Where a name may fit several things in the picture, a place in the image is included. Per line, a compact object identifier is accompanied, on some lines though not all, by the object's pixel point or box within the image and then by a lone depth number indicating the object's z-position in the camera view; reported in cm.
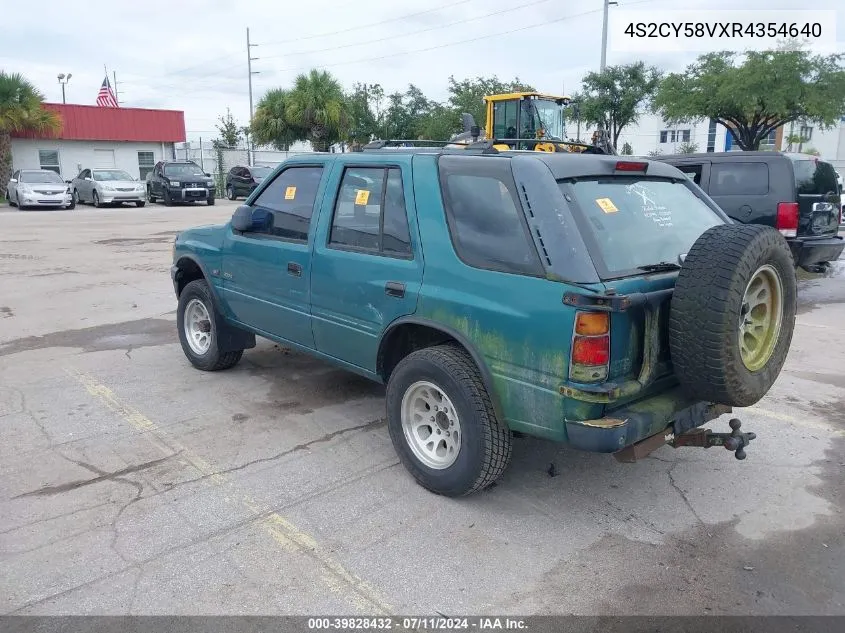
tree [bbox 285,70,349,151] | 3819
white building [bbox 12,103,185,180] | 3234
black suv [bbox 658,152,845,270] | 862
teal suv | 305
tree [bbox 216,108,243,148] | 4634
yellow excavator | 1950
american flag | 3381
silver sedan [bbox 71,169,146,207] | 2561
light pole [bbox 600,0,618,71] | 2675
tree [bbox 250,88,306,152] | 3931
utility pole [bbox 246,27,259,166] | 5021
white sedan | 2461
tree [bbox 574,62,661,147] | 2988
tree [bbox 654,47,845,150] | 2594
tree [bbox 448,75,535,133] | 4250
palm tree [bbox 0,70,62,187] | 2878
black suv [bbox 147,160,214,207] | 2673
